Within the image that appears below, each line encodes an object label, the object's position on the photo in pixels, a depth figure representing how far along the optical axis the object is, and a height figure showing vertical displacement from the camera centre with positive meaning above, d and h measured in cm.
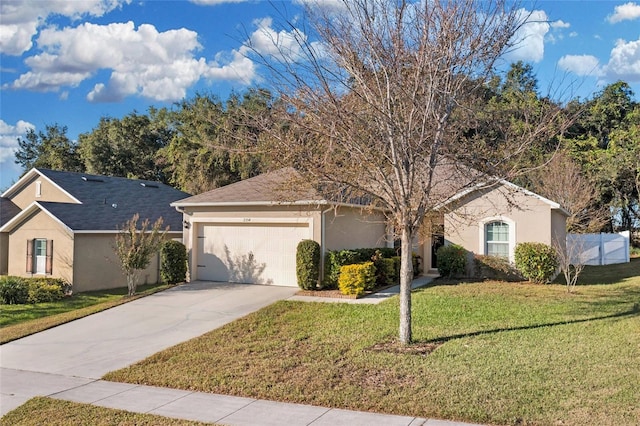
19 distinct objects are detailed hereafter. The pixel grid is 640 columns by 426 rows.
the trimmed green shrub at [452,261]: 1761 -76
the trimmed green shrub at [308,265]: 1491 -77
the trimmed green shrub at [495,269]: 1730 -101
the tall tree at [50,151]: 4172 +774
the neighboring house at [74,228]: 1761 +35
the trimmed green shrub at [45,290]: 1578 -164
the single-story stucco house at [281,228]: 1605 +34
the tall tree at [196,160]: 3114 +498
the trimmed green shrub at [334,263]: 1506 -72
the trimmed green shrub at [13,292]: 1548 -167
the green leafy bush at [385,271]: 1630 -105
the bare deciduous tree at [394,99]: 891 +250
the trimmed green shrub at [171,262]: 1688 -80
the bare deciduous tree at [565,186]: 2705 +283
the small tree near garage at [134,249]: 1567 -35
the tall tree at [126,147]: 3888 +702
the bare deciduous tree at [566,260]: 1512 -63
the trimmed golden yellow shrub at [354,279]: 1395 -110
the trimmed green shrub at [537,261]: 1642 -71
